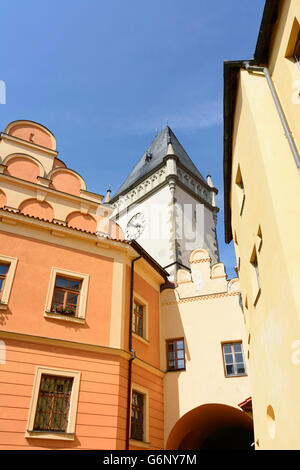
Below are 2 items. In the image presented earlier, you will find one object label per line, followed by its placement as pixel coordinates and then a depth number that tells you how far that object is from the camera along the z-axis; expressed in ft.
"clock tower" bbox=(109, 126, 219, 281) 97.04
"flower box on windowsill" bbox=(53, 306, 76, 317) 39.96
